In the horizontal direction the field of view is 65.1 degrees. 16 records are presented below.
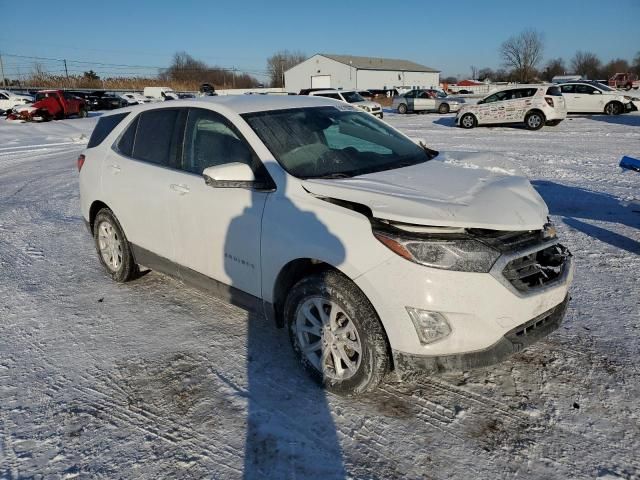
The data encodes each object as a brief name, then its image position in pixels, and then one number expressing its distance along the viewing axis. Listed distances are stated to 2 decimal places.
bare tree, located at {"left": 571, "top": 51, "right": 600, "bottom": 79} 95.38
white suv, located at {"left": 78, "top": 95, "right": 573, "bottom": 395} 2.64
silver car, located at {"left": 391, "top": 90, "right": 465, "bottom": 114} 30.59
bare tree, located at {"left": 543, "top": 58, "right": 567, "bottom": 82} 93.72
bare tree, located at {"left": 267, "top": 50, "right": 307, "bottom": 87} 100.02
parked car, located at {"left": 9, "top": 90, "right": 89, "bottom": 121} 26.75
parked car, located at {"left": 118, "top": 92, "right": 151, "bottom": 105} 39.41
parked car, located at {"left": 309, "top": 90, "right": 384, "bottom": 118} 21.88
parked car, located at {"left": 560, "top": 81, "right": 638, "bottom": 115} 22.08
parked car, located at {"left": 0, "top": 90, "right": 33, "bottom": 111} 33.12
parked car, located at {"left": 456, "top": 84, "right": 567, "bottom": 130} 17.72
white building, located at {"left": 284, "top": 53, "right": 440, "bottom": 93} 78.62
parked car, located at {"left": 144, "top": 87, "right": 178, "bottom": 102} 51.03
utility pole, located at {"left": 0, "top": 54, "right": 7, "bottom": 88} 64.12
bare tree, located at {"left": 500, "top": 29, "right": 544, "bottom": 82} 73.81
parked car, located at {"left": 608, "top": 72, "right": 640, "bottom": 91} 54.62
